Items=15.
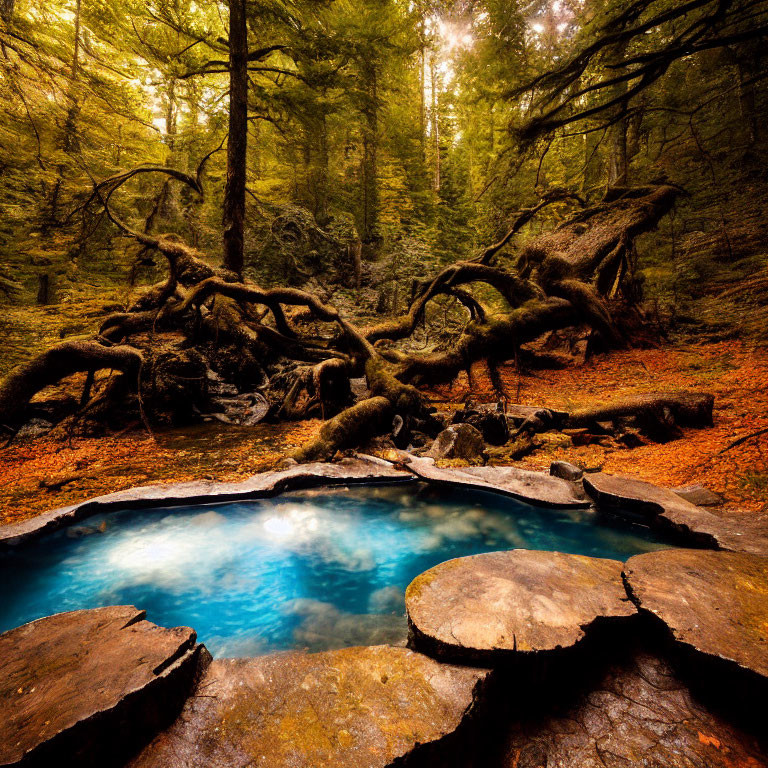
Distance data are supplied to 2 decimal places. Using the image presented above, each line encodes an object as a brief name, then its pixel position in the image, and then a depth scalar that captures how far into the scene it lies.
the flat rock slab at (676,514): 2.82
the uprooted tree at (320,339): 5.64
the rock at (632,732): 1.59
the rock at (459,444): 5.25
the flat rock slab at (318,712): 1.44
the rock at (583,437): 5.50
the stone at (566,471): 4.30
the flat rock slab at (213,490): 3.34
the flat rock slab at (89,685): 1.36
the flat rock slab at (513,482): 3.93
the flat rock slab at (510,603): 1.86
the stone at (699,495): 3.54
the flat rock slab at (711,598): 1.75
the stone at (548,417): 6.01
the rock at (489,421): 5.84
